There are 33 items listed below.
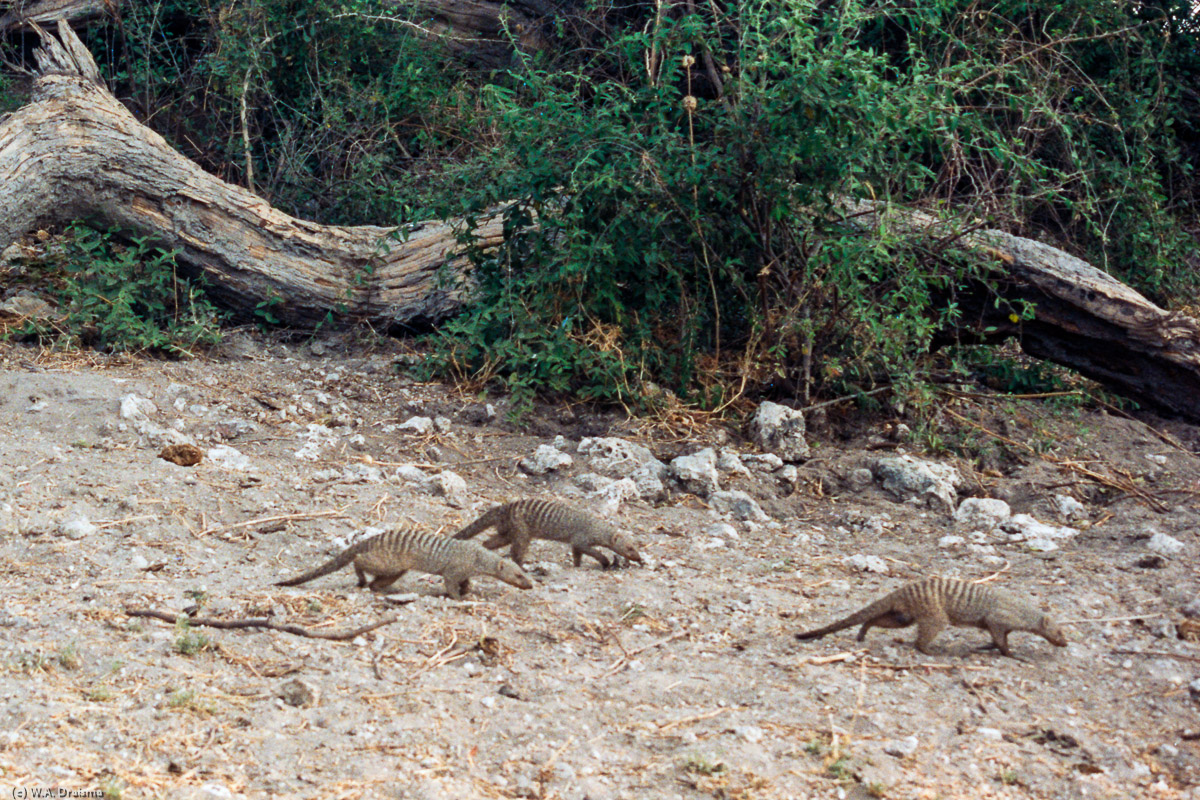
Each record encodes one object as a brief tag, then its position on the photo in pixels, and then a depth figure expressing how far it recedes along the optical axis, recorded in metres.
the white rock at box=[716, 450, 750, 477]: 11.16
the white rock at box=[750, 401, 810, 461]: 11.63
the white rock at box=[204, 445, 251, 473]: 10.20
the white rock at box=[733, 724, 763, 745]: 6.12
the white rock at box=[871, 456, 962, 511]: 10.90
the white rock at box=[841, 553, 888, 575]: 9.26
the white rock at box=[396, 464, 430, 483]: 10.66
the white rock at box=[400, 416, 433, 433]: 11.83
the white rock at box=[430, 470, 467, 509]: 10.34
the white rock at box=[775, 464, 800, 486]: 11.16
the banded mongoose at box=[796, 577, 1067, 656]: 7.48
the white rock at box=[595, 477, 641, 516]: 10.33
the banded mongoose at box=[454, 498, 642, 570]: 9.00
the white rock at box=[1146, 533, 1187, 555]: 9.46
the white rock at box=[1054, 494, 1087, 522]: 10.58
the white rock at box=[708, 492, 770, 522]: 10.48
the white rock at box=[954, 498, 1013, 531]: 10.41
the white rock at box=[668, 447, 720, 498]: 10.85
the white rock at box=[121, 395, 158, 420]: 10.84
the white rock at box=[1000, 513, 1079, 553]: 9.87
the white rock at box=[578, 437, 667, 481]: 11.01
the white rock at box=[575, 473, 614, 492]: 10.72
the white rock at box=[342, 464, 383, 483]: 10.38
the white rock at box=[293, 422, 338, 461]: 10.90
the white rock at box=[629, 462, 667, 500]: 10.74
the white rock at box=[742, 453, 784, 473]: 11.29
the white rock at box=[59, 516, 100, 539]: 8.34
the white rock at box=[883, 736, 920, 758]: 6.08
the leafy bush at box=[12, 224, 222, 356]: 13.00
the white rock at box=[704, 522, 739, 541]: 9.95
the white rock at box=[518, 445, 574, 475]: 11.12
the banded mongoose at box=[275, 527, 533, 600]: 7.98
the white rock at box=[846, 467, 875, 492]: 11.20
